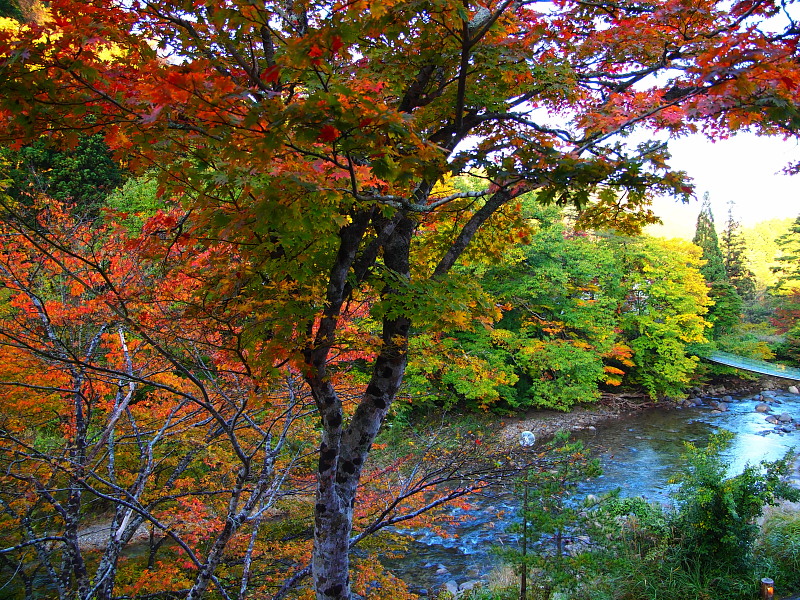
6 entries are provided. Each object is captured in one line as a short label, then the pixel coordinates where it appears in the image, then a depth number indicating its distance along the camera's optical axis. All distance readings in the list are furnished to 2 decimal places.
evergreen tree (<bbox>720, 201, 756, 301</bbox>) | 30.48
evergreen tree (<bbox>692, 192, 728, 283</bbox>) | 25.75
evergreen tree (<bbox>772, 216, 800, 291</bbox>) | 23.16
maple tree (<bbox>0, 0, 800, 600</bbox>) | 2.06
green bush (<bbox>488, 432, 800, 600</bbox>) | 5.69
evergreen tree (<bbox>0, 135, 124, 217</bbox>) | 16.80
